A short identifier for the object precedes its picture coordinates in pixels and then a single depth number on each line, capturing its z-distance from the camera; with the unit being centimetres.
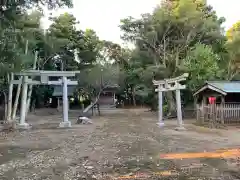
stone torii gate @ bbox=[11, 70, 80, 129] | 1328
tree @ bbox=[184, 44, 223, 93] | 1648
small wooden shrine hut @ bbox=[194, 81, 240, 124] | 1324
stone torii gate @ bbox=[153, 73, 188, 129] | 1256
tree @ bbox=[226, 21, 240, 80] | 1817
